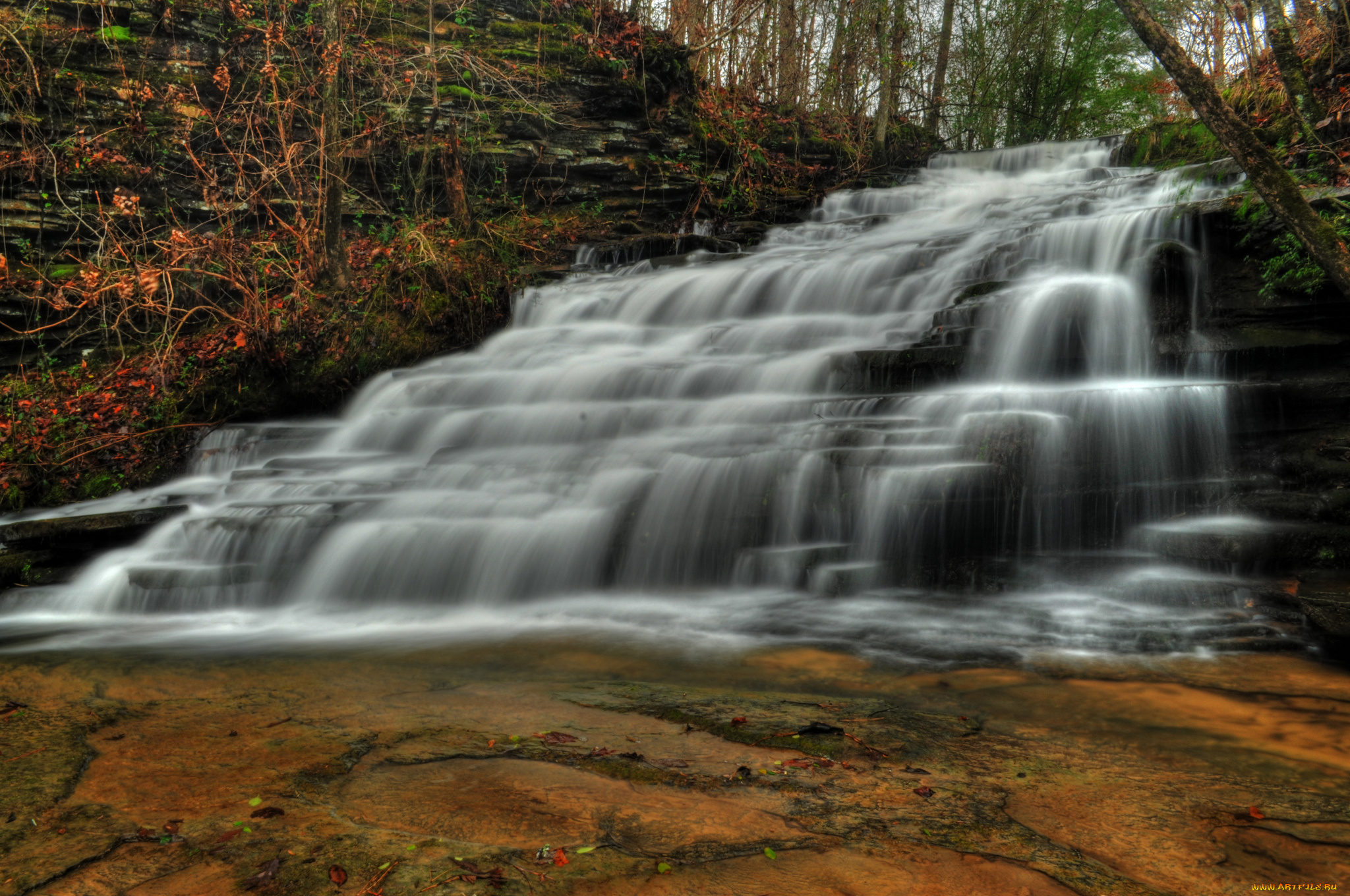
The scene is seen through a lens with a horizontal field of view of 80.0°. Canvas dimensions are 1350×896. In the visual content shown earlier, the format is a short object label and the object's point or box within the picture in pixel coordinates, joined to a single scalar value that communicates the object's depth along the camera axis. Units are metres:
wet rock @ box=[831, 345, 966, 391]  7.09
